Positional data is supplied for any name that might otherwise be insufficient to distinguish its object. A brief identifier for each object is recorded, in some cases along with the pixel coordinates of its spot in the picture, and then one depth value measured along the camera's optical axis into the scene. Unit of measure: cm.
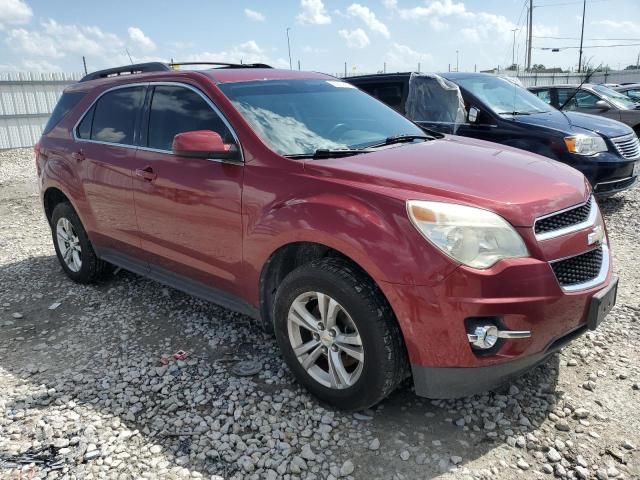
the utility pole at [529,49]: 3096
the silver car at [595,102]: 1081
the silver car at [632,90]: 1356
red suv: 239
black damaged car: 628
